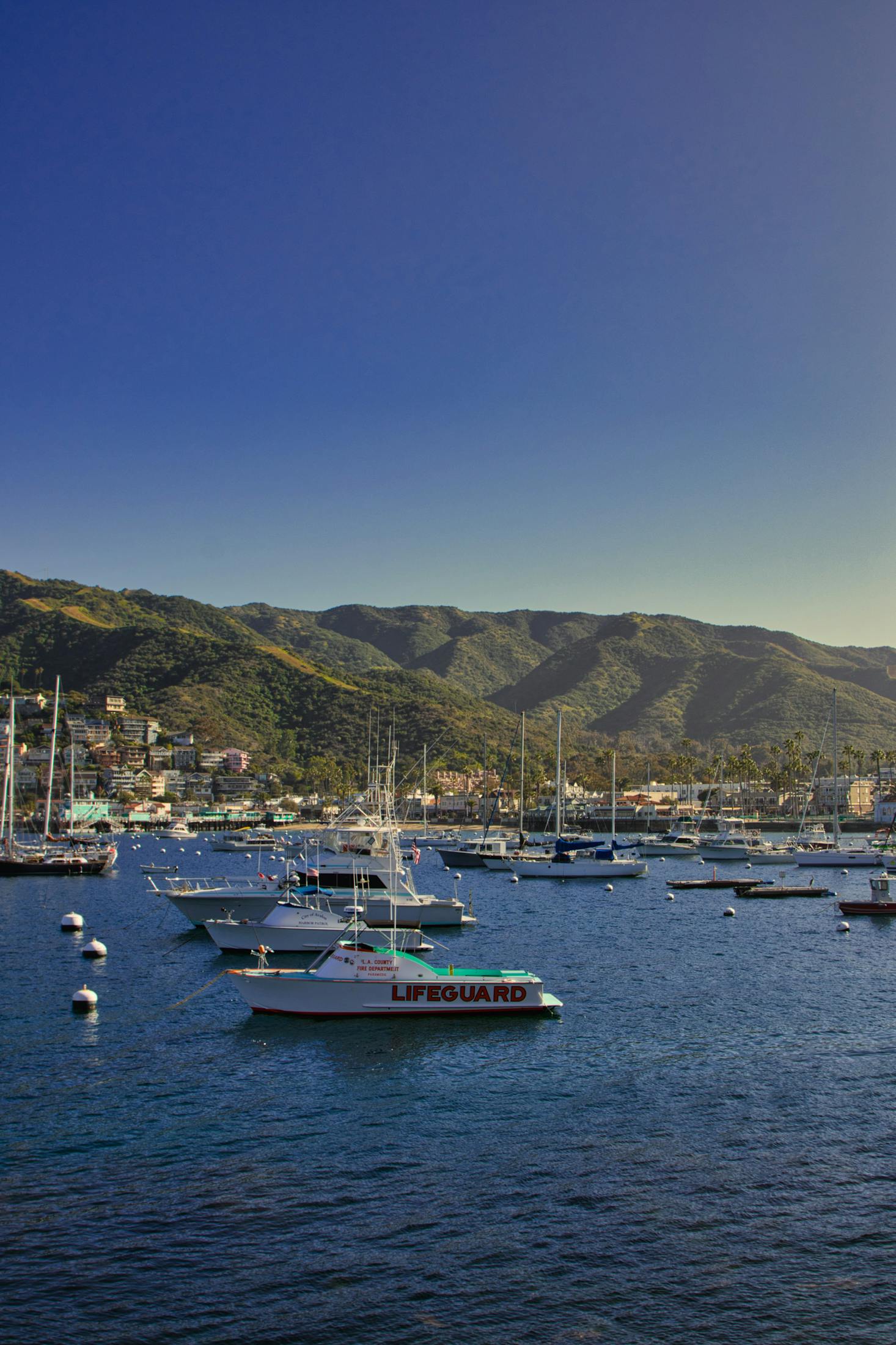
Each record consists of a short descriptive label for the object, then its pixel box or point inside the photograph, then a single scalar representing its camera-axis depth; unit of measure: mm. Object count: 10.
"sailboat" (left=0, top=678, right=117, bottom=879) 96750
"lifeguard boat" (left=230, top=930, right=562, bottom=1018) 33969
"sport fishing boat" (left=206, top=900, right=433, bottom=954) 45500
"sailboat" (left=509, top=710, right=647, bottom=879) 97688
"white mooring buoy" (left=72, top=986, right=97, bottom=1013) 35938
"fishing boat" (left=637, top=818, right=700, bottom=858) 129750
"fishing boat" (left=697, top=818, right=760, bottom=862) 117125
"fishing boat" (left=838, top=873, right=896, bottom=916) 66312
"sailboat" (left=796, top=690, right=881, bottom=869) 104688
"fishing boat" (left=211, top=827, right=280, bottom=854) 153000
